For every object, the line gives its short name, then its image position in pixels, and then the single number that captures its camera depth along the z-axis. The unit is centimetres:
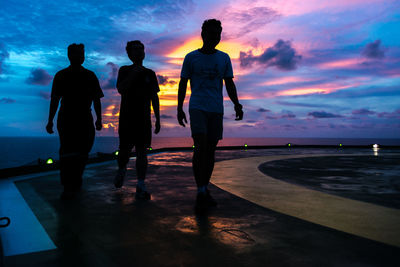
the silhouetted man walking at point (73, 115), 414
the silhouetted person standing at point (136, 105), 432
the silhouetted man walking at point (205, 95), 389
